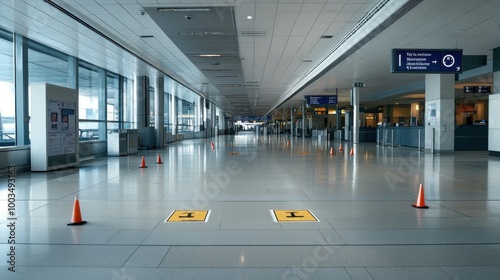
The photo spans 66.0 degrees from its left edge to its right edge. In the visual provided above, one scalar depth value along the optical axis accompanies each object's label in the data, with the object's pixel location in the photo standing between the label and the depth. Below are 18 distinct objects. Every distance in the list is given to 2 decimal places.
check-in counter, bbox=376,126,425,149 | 23.19
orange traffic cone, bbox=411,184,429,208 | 6.66
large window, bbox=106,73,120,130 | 23.10
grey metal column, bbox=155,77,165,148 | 26.71
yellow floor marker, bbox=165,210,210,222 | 5.78
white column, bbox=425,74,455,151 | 19.88
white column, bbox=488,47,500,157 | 16.66
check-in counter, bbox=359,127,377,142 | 36.61
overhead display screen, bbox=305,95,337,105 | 34.16
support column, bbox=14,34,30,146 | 13.25
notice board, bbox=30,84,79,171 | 12.16
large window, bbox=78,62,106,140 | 20.19
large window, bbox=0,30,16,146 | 13.23
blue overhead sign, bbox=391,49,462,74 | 13.82
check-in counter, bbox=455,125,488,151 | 22.89
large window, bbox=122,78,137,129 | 26.39
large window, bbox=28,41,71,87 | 16.03
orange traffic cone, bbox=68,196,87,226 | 5.55
